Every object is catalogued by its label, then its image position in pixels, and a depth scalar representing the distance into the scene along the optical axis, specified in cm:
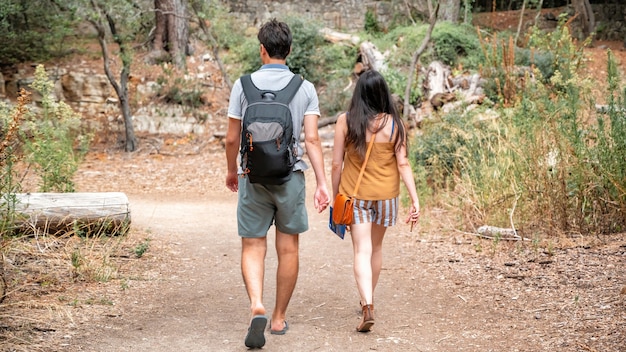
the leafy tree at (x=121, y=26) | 1339
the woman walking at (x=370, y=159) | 450
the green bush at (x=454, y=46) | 1573
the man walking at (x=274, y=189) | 415
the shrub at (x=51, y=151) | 709
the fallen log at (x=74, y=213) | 629
